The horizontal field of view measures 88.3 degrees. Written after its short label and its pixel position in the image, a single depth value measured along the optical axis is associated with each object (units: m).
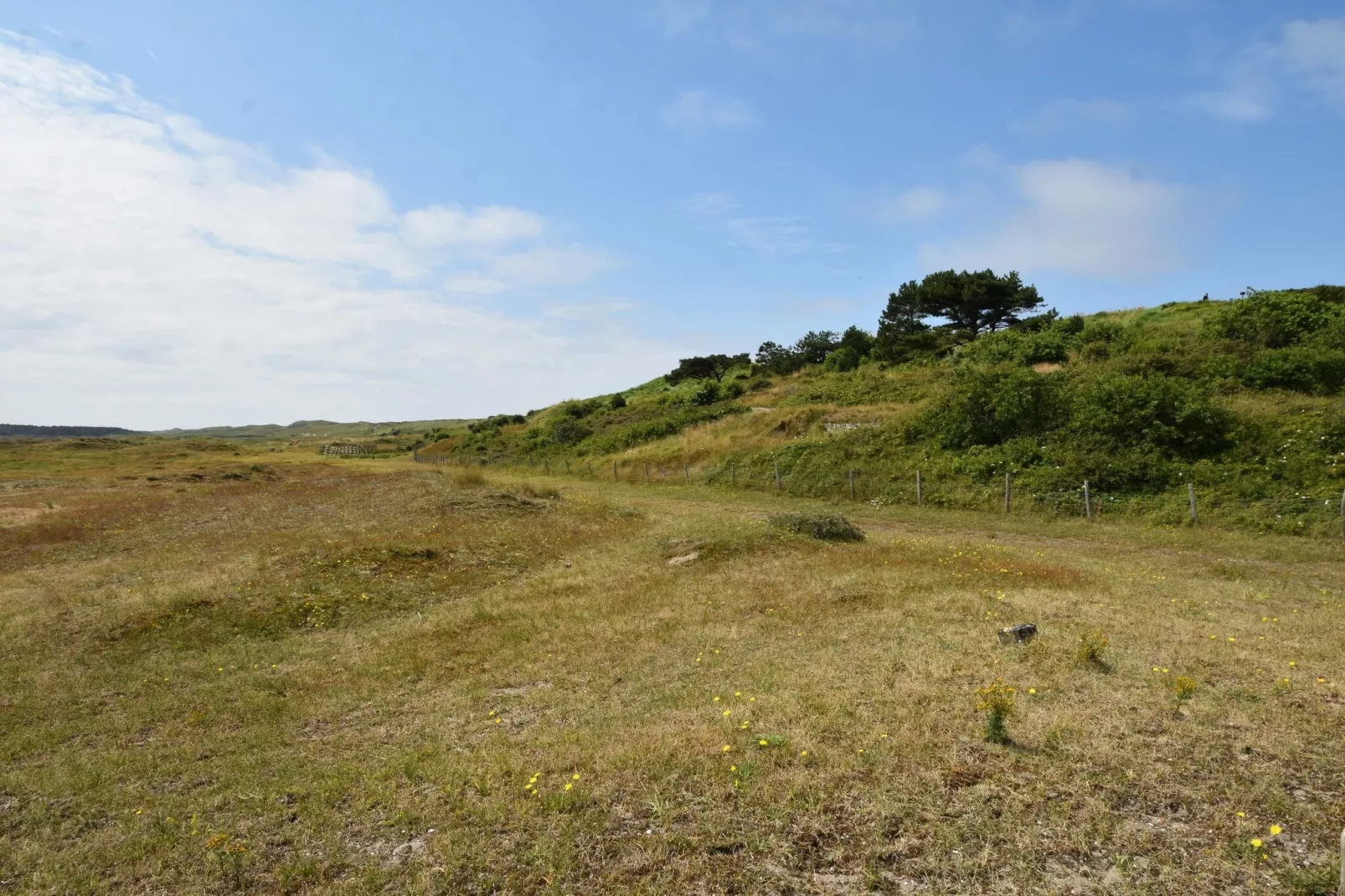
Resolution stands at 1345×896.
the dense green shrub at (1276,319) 33.03
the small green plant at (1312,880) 4.57
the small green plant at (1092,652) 8.87
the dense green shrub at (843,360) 58.21
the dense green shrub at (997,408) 28.59
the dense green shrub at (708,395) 61.09
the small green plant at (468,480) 34.84
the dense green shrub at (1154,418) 23.91
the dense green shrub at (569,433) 61.56
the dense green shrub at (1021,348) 41.86
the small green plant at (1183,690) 7.51
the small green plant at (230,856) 5.64
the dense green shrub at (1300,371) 27.75
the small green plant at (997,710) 6.88
